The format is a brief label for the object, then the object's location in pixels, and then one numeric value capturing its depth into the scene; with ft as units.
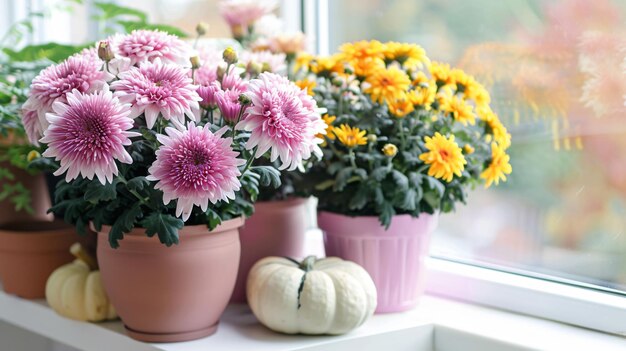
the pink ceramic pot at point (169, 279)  3.35
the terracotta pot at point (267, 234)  4.05
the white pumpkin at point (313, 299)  3.45
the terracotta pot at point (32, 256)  4.13
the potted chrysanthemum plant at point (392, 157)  3.66
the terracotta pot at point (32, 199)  4.50
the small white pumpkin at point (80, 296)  3.77
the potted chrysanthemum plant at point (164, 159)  2.95
